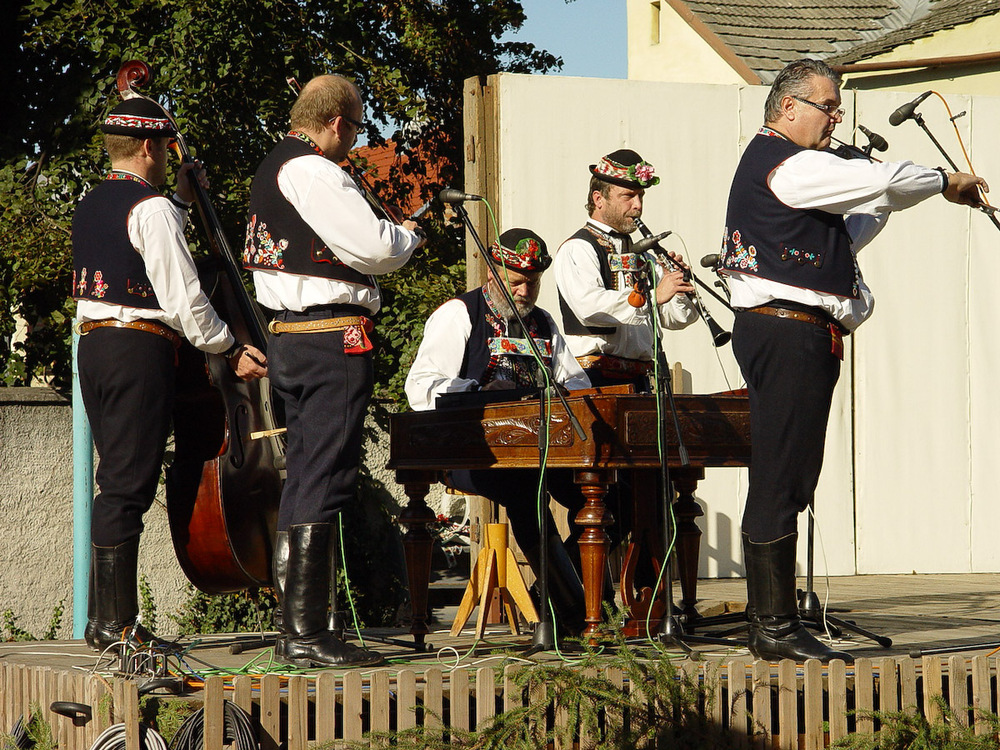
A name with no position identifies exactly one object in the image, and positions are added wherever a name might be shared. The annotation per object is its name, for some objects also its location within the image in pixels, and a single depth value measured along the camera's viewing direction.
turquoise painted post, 11.82
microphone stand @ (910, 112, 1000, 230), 7.81
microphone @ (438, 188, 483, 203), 8.26
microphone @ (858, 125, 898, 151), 9.27
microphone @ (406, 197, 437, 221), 8.06
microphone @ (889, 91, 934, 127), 8.47
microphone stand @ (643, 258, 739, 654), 8.41
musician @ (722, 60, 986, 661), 7.95
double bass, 9.05
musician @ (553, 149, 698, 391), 10.73
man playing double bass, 8.67
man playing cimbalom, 10.45
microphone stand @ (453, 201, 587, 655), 8.45
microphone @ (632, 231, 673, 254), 8.41
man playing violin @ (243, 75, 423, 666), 8.05
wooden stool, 10.09
